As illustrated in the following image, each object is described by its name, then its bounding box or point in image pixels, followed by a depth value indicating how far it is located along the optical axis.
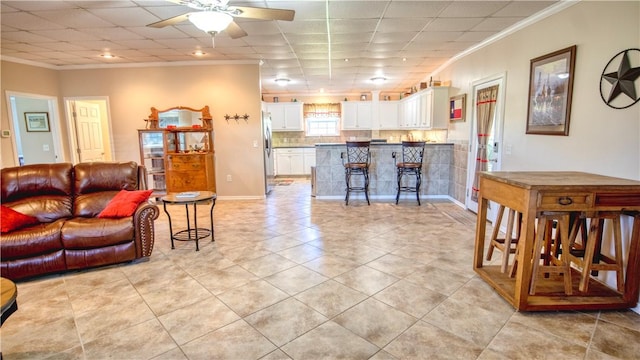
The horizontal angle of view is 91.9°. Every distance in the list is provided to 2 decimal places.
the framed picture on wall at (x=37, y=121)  6.04
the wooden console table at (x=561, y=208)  2.07
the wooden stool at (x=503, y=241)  2.49
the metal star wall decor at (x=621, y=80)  2.30
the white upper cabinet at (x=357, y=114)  9.18
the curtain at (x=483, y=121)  4.30
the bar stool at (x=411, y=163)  5.41
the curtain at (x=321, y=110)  9.62
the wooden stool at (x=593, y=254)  2.15
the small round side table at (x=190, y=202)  3.39
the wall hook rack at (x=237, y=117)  5.93
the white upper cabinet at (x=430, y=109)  5.92
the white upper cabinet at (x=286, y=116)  9.22
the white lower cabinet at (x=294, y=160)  9.12
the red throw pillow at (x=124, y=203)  3.10
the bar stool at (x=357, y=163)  5.43
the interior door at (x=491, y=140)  4.09
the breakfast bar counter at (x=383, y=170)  5.85
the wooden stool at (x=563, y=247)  2.13
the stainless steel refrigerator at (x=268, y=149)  6.32
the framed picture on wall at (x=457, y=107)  5.20
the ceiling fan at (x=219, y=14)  2.59
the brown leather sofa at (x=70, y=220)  2.75
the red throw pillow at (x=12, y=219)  2.74
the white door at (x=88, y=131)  6.20
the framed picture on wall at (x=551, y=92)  2.91
